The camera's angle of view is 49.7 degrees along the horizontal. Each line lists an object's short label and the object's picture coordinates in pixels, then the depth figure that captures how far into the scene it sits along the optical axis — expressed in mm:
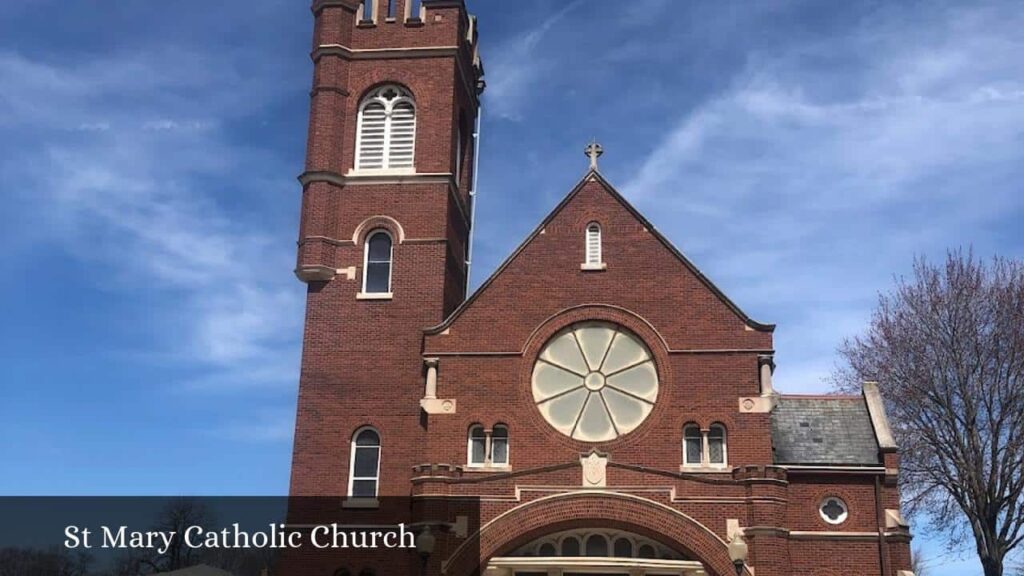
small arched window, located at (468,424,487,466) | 24328
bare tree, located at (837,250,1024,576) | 33625
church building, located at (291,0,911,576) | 23141
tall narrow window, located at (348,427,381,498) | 26094
